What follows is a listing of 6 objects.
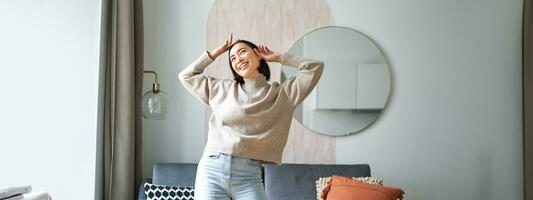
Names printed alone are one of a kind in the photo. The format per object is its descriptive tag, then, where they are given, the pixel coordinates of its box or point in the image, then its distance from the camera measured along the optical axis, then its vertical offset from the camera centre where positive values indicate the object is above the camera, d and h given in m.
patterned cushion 3.19 -0.48
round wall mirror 3.75 +0.23
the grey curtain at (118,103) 3.40 +0.02
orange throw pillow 2.99 -0.43
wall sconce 3.48 +0.02
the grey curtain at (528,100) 3.71 +0.07
